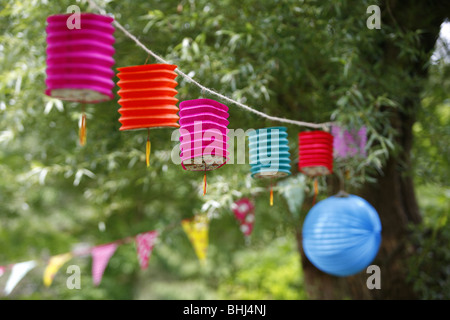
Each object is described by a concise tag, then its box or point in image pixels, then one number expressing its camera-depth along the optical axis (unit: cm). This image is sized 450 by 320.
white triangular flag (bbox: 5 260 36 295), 404
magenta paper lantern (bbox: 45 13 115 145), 159
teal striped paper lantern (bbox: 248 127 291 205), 257
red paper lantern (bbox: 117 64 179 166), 184
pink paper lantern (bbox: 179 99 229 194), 200
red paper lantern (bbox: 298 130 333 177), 292
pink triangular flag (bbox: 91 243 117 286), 490
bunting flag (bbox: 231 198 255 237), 480
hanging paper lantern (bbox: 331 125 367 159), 334
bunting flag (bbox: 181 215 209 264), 522
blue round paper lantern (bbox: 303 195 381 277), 287
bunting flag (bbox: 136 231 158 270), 504
